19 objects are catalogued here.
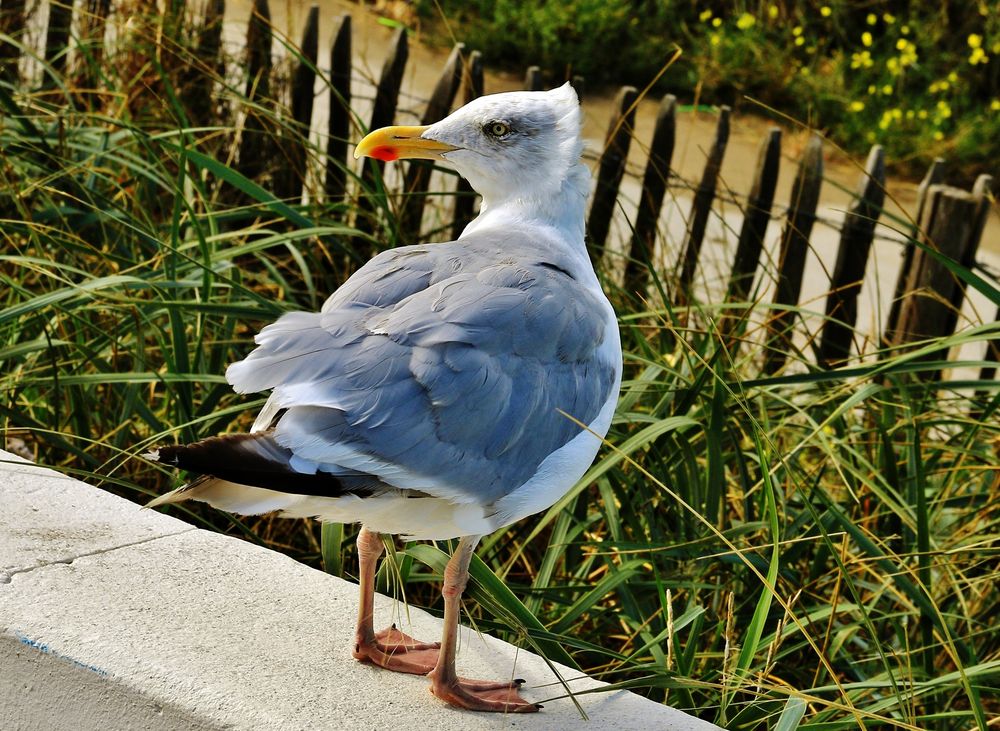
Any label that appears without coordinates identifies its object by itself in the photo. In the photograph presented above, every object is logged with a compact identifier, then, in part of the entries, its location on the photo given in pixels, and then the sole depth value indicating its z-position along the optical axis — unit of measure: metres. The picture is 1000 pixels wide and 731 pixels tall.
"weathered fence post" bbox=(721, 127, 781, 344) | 4.10
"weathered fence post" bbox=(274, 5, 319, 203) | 4.38
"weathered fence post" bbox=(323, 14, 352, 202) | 4.39
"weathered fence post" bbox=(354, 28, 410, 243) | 4.27
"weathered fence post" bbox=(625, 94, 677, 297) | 4.12
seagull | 1.80
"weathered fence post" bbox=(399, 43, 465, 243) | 3.83
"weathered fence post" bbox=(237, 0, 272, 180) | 4.34
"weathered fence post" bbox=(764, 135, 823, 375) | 3.85
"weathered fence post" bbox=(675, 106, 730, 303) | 3.87
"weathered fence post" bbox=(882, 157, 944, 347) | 3.97
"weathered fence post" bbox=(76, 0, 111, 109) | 4.37
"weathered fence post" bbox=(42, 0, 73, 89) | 4.68
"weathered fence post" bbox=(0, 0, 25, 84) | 4.64
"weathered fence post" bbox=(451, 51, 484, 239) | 4.08
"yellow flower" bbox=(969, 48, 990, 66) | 7.70
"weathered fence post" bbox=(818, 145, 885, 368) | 4.06
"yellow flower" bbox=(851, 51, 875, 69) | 7.89
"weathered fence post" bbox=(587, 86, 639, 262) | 4.16
